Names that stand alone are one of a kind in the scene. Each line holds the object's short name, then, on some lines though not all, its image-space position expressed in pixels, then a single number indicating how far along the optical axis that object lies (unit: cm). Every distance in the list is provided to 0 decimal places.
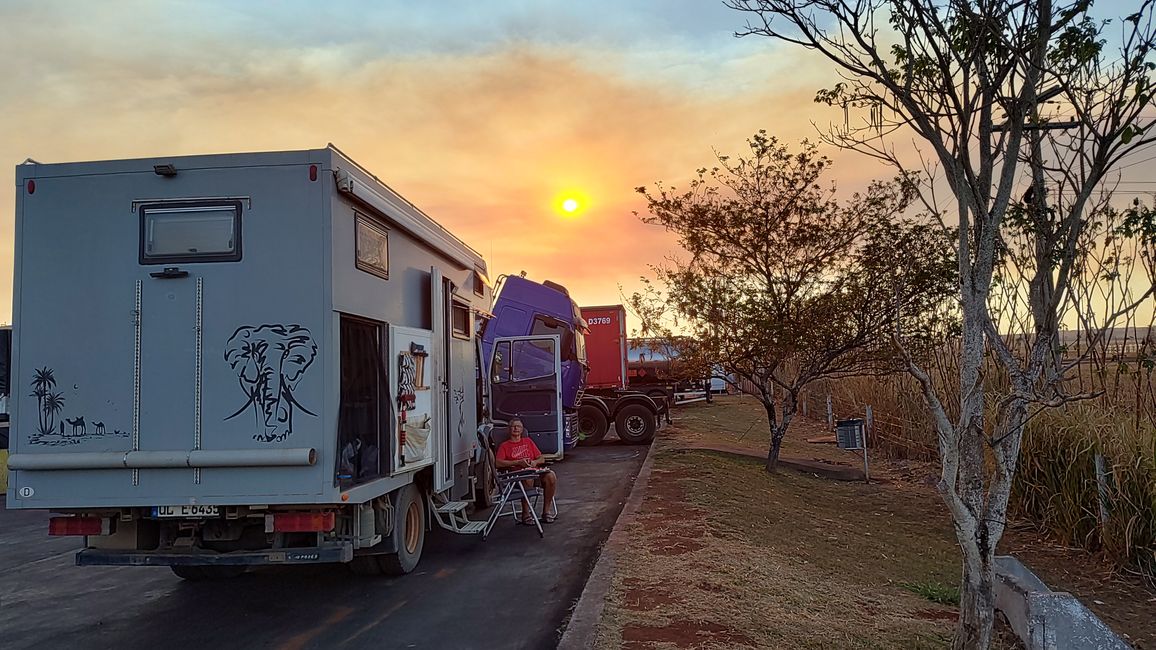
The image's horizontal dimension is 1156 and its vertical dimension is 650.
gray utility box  1295
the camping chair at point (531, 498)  923
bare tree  435
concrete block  489
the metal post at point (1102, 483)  794
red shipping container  2202
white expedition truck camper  561
